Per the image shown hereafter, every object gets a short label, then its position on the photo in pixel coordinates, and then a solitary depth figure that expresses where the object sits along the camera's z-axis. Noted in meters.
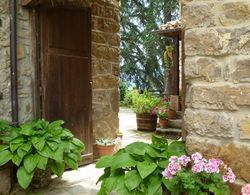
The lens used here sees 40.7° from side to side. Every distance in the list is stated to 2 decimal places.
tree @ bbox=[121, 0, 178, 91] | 13.85
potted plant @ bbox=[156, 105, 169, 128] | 7.54
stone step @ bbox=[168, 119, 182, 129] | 7.50
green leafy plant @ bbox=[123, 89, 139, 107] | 12.33
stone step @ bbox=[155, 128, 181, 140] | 7.16
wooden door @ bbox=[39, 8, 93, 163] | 3.94
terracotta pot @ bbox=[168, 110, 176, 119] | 7.79
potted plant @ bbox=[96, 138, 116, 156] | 4.80
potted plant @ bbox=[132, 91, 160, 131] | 7.92
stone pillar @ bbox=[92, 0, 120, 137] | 4.80
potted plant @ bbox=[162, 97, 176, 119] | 7.80
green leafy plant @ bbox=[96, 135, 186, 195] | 2.32
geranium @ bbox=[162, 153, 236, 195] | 2.10
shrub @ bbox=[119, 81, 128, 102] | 14.15
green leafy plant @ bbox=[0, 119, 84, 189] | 3.23
